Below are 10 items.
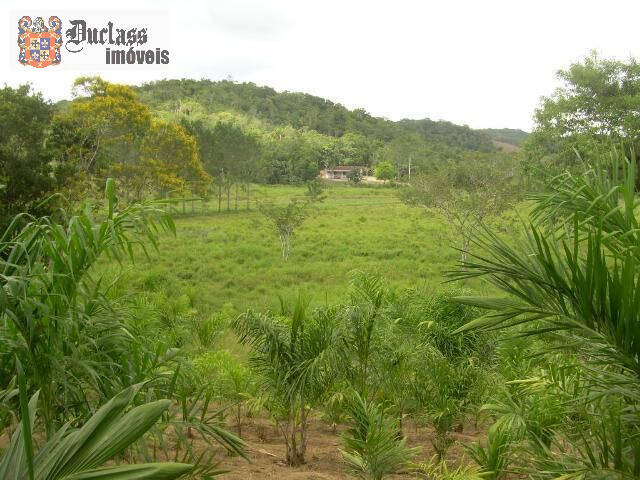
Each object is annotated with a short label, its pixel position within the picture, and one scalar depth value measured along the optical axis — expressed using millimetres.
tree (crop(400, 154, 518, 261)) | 18797
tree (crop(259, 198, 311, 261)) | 20094
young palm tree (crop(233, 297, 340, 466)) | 4898
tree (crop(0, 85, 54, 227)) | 13086
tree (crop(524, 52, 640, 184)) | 17016
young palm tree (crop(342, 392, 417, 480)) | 3863
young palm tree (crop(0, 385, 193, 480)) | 1643
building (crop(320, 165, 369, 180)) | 56938
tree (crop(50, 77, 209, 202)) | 16047
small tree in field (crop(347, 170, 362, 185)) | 51750
